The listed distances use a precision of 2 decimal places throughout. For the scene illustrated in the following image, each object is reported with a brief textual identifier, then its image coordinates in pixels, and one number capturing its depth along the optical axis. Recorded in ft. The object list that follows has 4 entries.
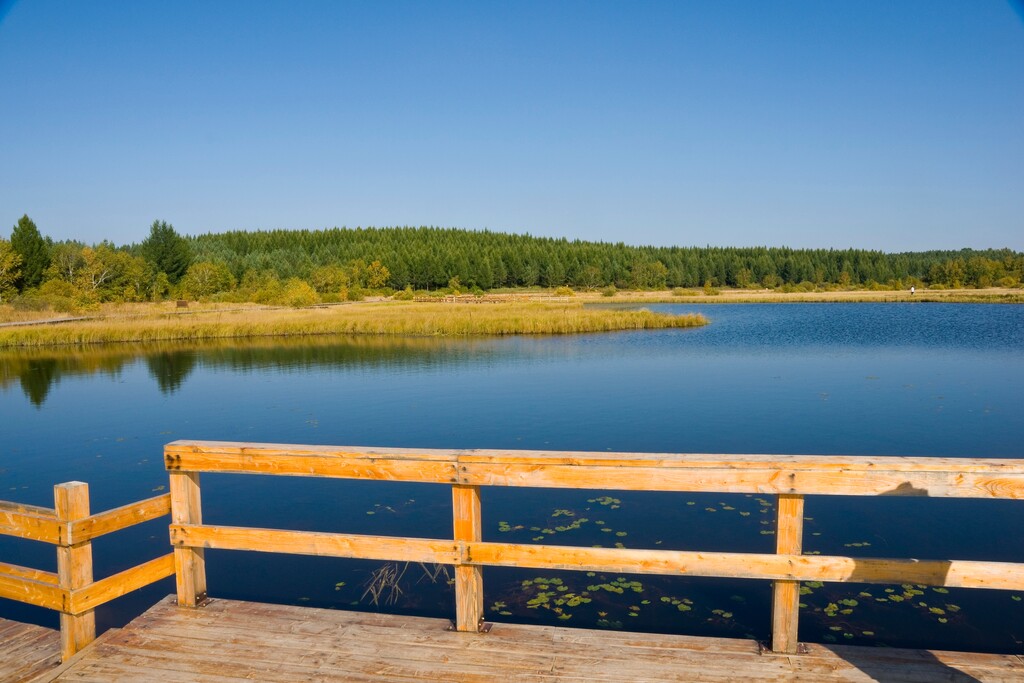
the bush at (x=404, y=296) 312.13
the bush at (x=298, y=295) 240.53
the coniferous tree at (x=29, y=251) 242.99
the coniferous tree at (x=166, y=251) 340.80
